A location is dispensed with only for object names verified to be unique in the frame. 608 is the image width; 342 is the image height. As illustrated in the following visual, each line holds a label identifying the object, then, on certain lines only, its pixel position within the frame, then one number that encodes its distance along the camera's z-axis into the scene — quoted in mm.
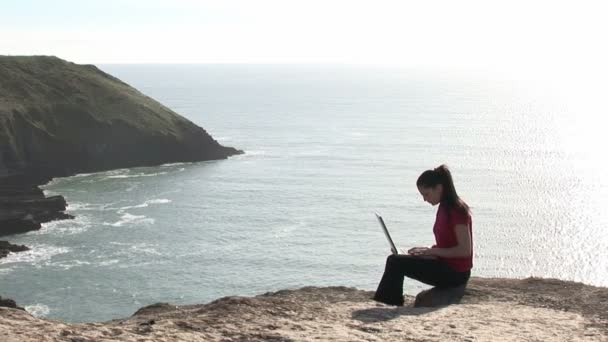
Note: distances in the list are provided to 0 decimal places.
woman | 11656
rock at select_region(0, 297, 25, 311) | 43119
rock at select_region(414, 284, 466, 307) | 12469
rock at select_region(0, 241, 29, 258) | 68875
